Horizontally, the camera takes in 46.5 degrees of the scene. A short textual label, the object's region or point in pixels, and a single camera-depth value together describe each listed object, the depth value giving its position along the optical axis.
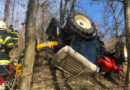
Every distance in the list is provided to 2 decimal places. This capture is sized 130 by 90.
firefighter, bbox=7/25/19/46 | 5.27
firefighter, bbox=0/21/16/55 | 4.12
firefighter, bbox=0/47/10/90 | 3.07
